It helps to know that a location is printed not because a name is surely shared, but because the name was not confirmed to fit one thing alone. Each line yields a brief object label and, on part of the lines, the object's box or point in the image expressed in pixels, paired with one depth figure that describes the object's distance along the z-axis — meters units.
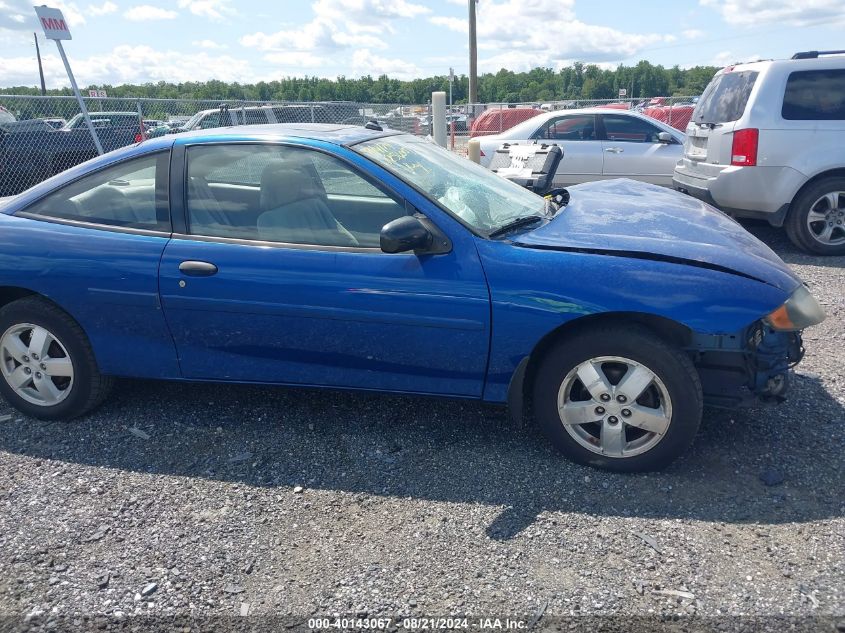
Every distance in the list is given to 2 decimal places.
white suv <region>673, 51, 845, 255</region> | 6.61
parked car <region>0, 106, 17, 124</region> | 11.46
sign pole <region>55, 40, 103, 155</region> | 10.48
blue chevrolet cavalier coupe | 2.97
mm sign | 10.23
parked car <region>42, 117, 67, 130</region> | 11.90
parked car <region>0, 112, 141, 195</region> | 10.70
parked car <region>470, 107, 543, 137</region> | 16.50
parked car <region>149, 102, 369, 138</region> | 14.45
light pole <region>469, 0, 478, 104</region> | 26.15
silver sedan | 9.52
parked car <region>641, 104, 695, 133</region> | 18.00
